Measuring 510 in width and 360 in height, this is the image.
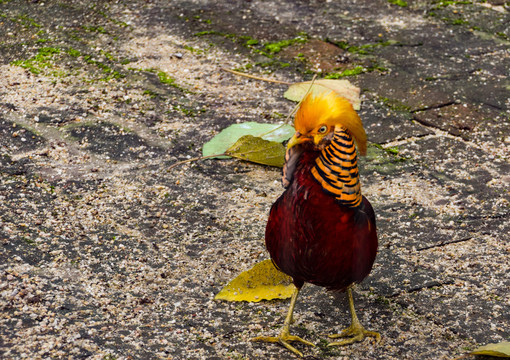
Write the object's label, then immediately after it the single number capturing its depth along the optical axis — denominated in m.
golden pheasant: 4.52
